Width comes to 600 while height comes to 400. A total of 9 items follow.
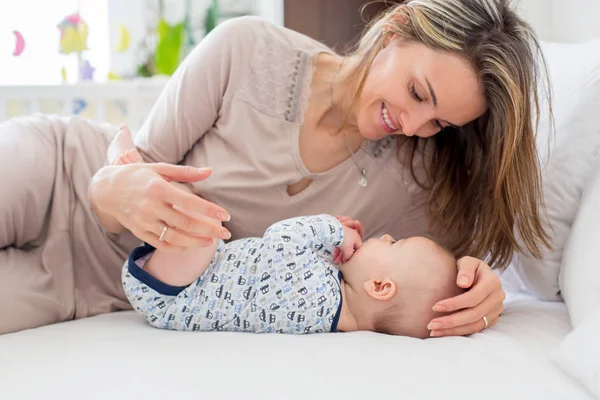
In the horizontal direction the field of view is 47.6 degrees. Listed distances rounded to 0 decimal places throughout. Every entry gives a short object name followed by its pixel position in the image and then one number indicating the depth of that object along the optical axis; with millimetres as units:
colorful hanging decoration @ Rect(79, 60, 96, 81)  2965
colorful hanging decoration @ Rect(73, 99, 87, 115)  2777
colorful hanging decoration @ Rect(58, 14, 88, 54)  2924
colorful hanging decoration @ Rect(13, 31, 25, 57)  2980
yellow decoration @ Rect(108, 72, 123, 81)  3008
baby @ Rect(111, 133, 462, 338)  1201
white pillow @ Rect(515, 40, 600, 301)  1370
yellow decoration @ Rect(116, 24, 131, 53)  3025
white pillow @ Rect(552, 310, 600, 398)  881
